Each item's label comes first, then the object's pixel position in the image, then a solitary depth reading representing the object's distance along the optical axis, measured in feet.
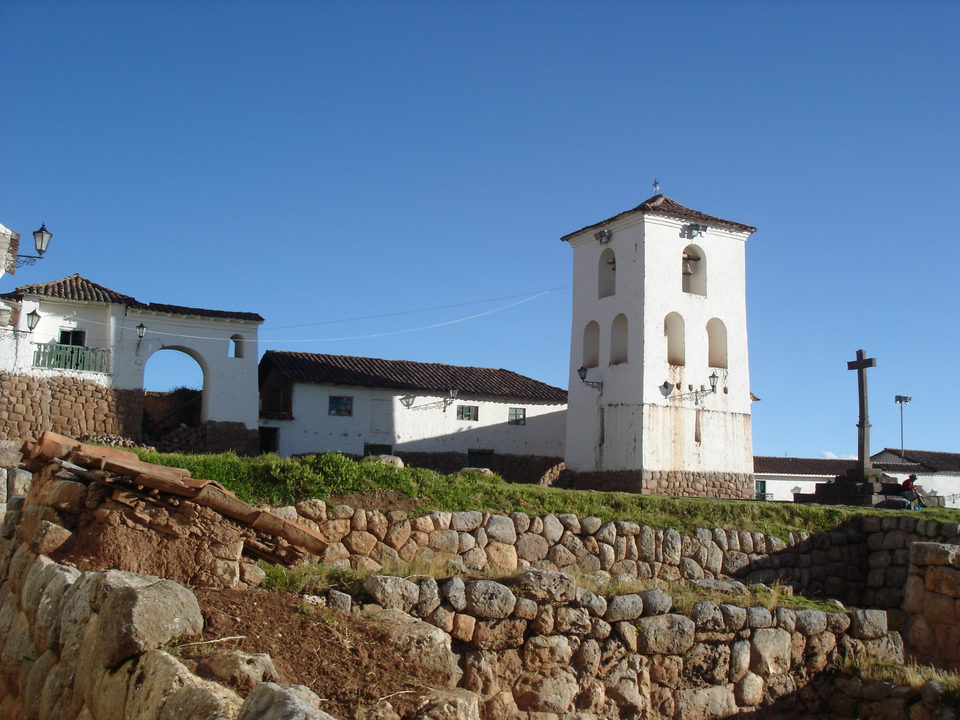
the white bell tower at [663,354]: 81.71
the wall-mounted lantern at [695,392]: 82.12
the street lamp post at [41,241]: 59.31
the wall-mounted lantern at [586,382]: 85.97
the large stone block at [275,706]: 11.11
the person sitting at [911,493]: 72.18
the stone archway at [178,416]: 86.74
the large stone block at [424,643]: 18.86
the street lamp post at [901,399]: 141.15
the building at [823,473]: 131.75
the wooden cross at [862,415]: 79.56
